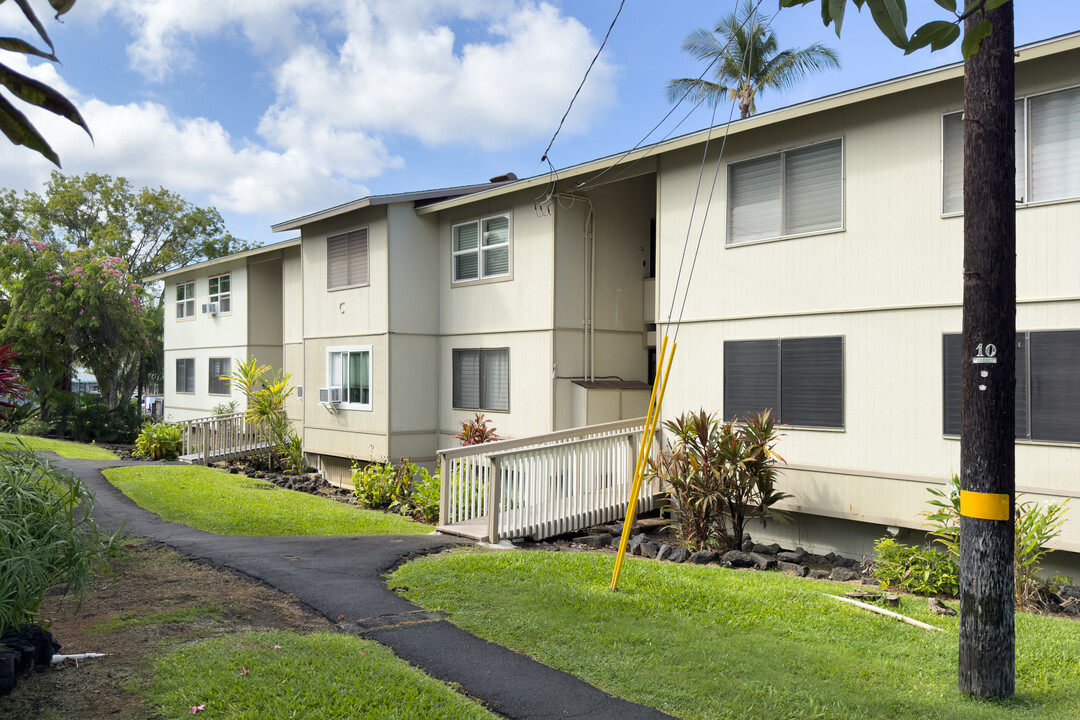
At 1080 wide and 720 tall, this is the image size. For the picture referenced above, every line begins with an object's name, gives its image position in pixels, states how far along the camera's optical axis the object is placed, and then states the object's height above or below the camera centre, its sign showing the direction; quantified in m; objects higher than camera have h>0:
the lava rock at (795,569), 10.22 -2.58
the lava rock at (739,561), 10.54 -2.53
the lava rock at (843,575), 9.92 -2.57
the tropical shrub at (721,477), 11.20 -1.60
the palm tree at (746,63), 32.12 +11.40
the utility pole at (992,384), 5.61 -0.19
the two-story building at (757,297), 9.56 +0.97
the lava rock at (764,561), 10.38 -2.51
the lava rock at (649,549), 11.27 -2.55
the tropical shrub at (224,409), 25.03 -1.46
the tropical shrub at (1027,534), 8.41 -1.84
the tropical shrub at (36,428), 30.92 -2.46
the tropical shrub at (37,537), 5.44 -1.25
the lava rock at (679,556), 10.91 -2.55
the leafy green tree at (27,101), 4.06 +1.26
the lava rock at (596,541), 11.91 -2.58
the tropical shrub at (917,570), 8.75 -2.25
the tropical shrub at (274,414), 21.78 -1.42
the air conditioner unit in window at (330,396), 19.55 -0.84
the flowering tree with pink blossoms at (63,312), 30.38 +1.79
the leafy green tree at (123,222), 46.69 +8.01
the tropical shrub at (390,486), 15.88 -2.50
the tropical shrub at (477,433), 16.38 -1.44
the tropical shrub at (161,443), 24.75 -2.39
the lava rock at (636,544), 11.48 -2.53
